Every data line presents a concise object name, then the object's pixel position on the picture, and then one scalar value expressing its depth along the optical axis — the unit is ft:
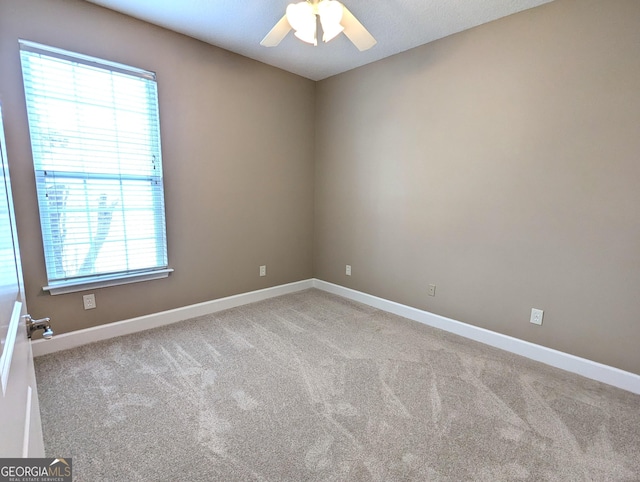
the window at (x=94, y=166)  7.26
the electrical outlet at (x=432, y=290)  9.82
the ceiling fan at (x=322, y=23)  5.89
